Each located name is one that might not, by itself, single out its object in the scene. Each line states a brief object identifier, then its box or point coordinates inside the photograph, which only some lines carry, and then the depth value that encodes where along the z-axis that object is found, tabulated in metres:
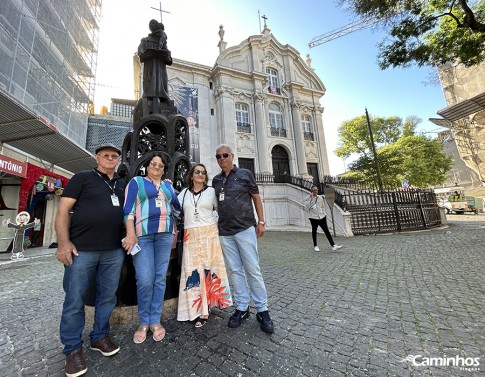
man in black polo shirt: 1.91
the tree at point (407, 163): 21.19
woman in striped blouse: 2.25
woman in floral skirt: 2.58
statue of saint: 3.73
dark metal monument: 3.17
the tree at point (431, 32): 8.07
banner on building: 17.98
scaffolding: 8.35
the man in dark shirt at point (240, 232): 2.52
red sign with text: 7.93
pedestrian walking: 6.92
